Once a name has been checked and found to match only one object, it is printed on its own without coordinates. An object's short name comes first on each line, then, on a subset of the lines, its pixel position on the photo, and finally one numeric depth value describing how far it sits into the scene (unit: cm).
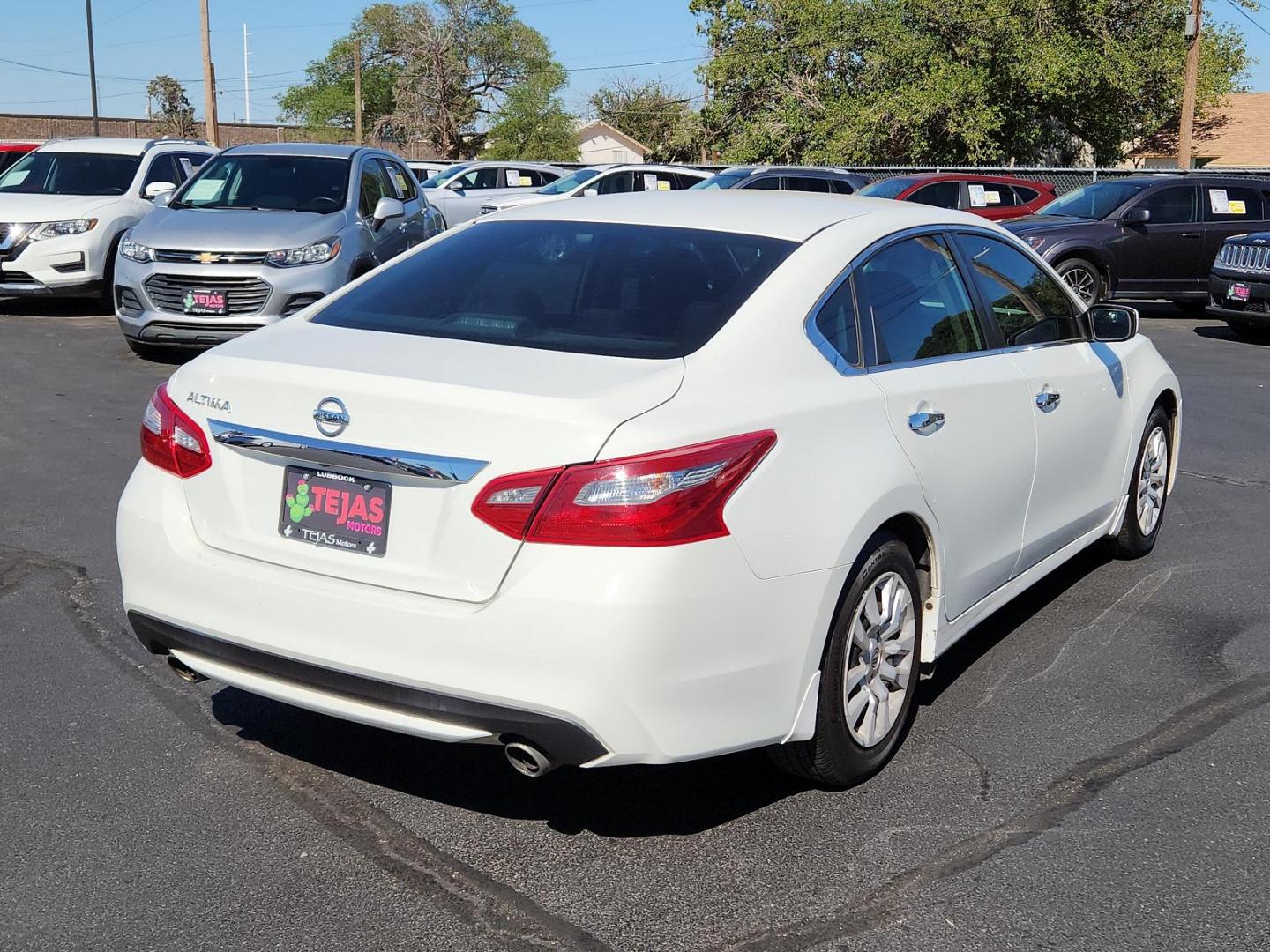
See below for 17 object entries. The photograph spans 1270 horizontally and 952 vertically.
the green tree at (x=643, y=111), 8812
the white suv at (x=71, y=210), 1374
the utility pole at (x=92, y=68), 5044
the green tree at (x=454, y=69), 7288
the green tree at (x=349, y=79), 8444
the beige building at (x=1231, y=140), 5888
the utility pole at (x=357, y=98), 6646
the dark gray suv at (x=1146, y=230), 1631
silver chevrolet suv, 1066
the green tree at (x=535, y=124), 7906
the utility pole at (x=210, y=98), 3800
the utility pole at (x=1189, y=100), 2972
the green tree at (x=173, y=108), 7369
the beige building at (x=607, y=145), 8994
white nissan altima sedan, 315
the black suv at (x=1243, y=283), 1452
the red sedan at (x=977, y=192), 1977
